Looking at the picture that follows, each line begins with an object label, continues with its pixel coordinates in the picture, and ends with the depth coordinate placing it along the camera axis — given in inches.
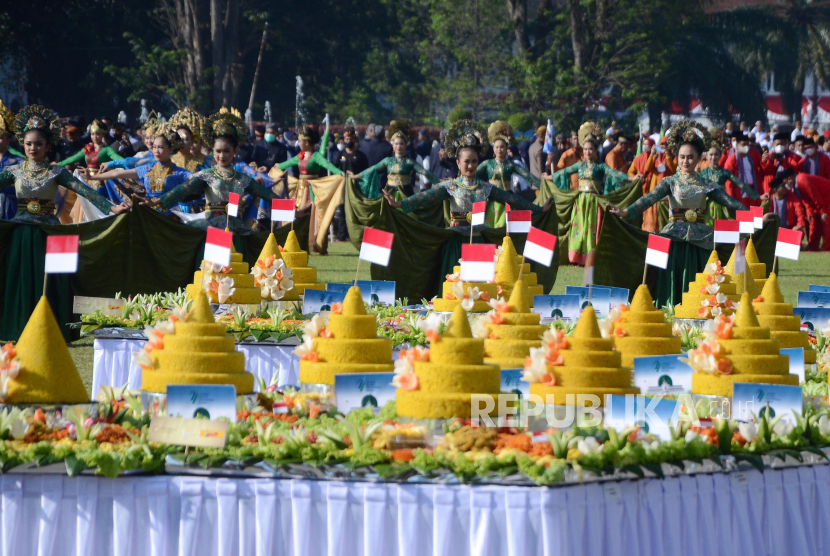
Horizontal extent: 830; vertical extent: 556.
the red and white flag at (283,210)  708.7
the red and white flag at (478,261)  583.5
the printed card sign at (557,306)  622.5
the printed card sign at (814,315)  598.9
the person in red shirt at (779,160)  1493.6
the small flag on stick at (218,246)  588.1
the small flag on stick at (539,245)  548.7
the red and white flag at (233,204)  733.9
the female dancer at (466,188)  829.8
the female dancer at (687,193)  790.5
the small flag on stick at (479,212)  694.3
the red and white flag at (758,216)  729.7
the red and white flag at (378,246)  490.3
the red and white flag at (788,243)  596.5
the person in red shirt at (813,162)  1540.4
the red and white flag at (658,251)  562.3
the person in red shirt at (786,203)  1482.5
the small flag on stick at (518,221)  689.6
